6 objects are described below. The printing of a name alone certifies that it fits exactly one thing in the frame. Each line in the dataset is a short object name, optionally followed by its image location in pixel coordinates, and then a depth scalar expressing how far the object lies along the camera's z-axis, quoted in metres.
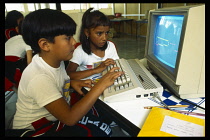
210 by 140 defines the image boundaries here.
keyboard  0.71
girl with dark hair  1.26
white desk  0.61
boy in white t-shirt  0.67
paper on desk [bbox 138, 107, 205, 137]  0.50
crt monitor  0.61
